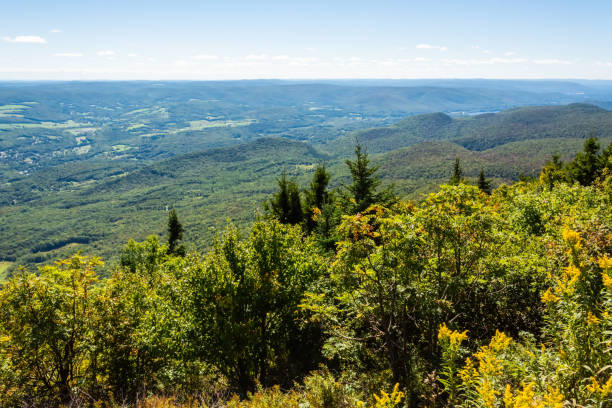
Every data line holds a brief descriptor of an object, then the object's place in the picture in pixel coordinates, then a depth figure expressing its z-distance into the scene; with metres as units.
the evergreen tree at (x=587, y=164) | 37.51
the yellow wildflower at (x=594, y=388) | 4.12
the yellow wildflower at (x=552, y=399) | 4.03
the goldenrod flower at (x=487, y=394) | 4.35
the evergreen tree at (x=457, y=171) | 49.03
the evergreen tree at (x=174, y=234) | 41.55
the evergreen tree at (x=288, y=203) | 29.77
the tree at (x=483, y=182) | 49.54
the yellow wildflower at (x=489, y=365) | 5.05
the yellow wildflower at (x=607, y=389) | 3.92
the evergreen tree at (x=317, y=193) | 30.80
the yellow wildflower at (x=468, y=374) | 5.20
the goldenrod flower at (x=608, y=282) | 4.57
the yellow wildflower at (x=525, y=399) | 3.96
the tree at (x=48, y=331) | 9.30
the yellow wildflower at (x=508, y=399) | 4.11
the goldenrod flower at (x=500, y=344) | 5.92
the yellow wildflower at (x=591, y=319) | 4.83
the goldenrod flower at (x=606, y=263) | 4.99
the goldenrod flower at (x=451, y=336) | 5.73
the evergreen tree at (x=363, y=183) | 20.69
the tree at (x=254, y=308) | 10.24
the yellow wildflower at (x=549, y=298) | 5.82
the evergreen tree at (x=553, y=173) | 39.84
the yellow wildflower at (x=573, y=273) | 5.44
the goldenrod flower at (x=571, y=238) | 5.98
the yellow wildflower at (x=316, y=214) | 24.83
